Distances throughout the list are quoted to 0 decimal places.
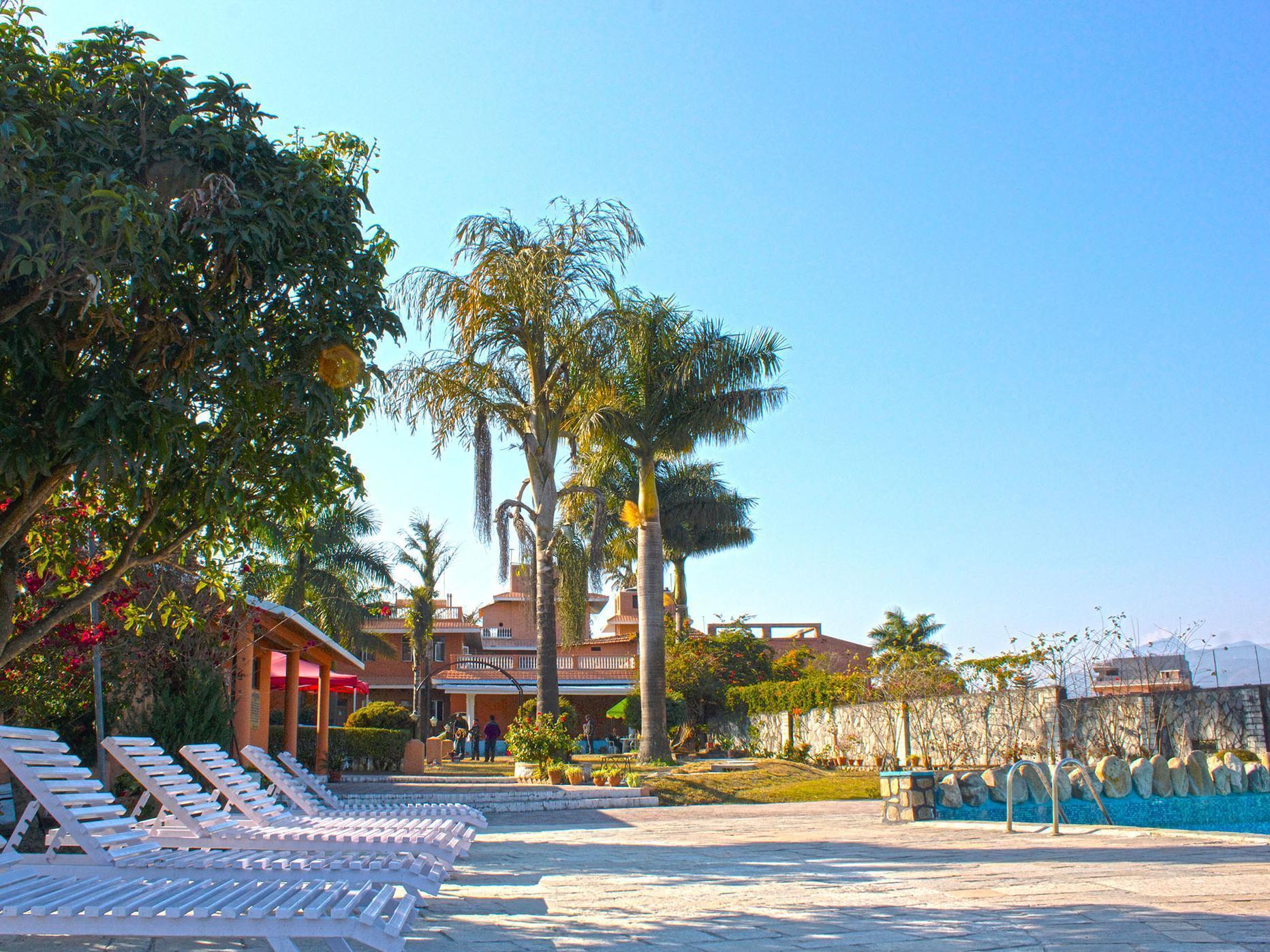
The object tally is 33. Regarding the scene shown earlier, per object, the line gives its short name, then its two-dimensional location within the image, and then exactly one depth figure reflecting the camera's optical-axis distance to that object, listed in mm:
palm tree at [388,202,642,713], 19250
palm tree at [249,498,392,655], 32094
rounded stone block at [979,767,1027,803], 12391
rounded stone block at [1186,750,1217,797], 12742
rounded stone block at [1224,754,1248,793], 13039
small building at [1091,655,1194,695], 20406
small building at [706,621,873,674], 51688
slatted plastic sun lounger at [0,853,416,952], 3820
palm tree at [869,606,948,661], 54281
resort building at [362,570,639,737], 42500
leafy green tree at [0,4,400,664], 4516
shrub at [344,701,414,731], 27234
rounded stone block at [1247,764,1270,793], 13211
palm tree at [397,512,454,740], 36250
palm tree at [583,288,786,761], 20906
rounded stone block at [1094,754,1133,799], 12289
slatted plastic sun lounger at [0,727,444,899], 4930
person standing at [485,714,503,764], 28469
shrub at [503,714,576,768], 18672
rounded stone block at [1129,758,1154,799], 12453
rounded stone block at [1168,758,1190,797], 12656
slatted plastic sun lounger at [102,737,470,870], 6250
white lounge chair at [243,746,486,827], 8344
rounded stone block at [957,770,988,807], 12430
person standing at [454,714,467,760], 32875
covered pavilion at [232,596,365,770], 15516
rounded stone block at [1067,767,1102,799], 12203
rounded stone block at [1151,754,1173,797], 12570
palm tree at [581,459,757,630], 35781
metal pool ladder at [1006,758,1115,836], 10383
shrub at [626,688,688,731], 34594
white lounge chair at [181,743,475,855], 7387
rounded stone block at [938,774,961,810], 12438
